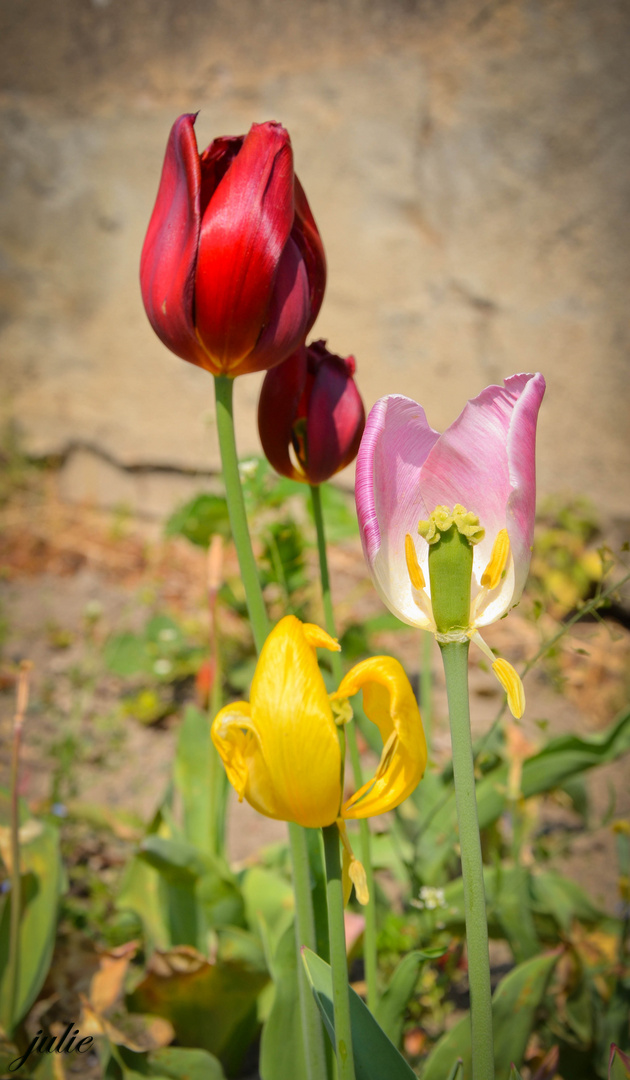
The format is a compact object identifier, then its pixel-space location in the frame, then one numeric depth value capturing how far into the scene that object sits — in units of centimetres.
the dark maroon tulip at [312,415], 47
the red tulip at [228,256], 43
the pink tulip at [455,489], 41
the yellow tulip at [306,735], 40
